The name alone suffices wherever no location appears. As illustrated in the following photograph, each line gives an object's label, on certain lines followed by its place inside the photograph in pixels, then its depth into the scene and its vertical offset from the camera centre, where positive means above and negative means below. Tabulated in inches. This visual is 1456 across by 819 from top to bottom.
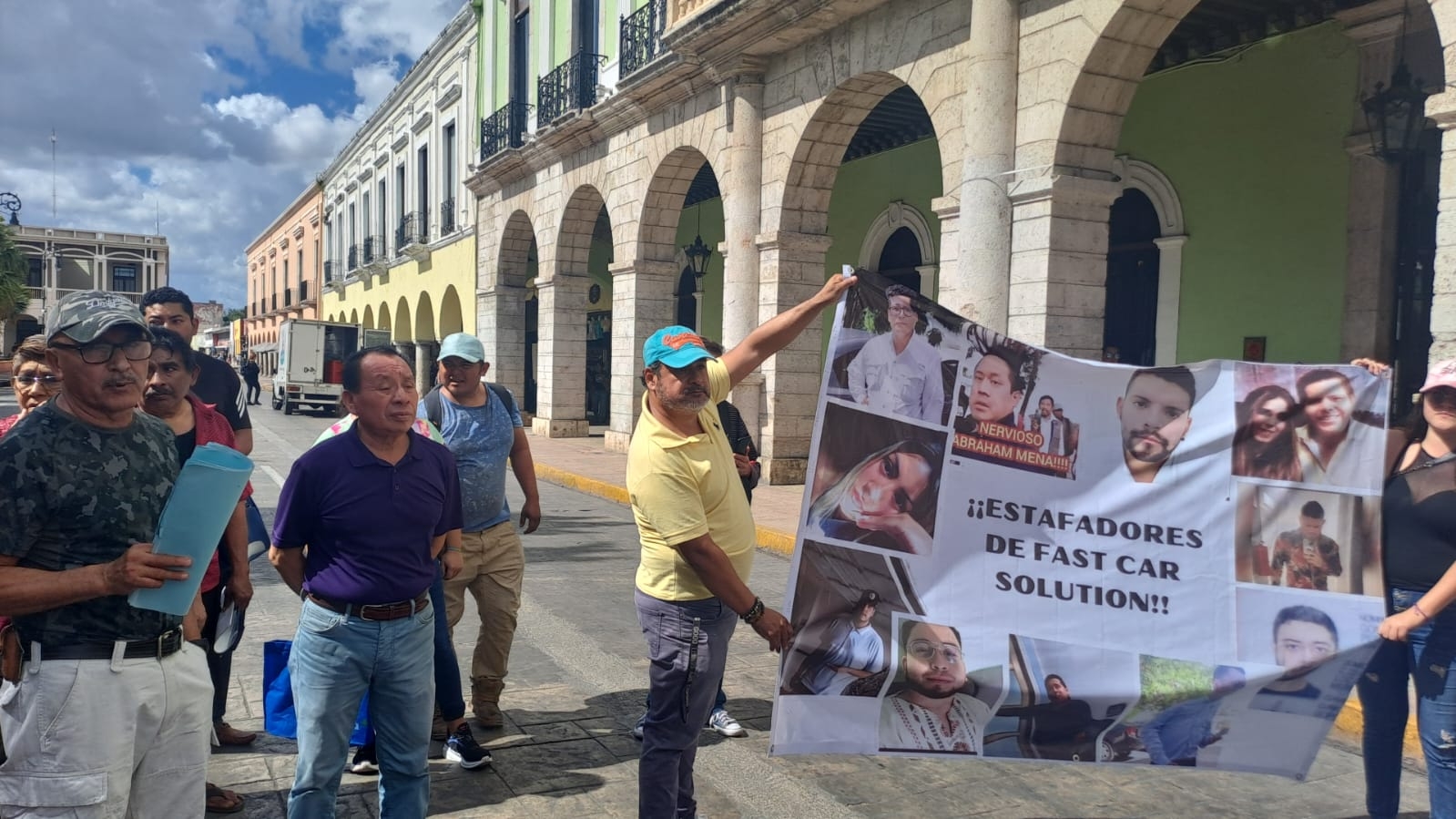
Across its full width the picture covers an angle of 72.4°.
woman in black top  122.0 -26.7
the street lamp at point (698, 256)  686.5 +84.4
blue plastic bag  137.8 -45.6
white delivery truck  1129.4 +5.4
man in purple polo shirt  113.7 -25.3
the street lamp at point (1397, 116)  331.3 +95.8
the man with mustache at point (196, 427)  134.9 -9.4
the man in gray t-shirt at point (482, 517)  170.2 -25.1
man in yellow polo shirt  116.3 -21.1
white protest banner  129.0 -22.4
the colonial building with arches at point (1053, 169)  333.7 +92.1
